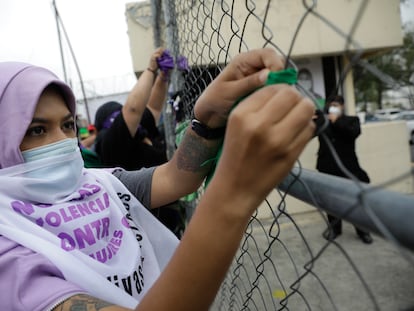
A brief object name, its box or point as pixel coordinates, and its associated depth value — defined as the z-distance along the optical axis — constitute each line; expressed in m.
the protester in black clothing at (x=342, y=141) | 4.04
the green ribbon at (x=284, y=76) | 0.56
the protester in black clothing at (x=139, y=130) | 2.16
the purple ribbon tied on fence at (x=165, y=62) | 2.34
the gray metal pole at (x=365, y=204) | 0.44
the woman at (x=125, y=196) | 0.51
